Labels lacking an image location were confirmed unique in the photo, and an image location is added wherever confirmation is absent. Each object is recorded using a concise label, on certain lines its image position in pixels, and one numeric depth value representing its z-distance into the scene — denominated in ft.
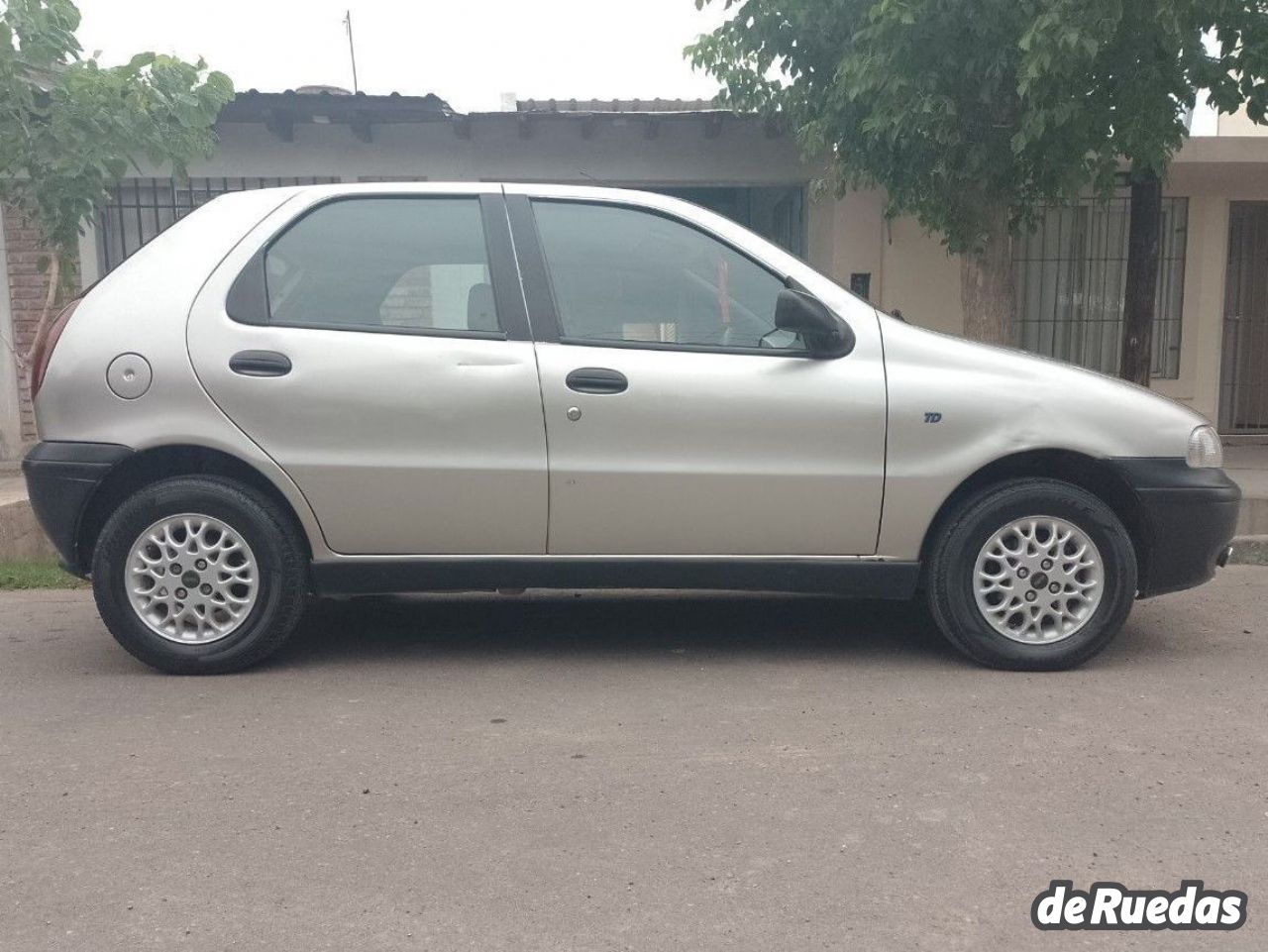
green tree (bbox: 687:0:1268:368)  19.47
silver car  13.41
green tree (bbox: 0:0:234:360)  19.13
